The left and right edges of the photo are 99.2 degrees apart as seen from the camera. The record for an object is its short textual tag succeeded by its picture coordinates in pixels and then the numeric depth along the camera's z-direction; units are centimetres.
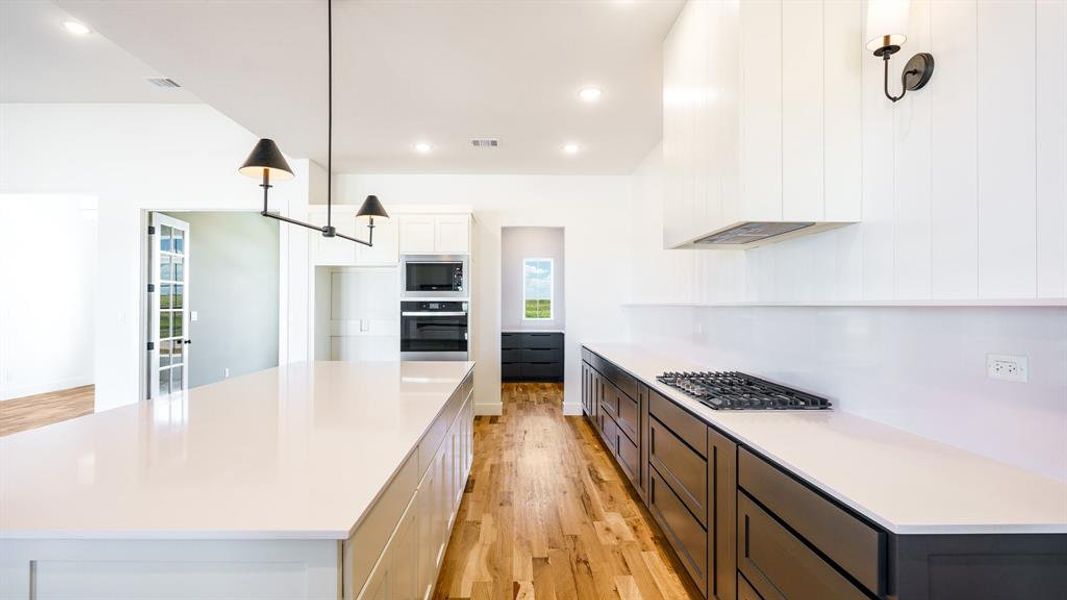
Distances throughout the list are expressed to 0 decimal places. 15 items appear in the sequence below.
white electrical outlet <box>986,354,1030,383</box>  120
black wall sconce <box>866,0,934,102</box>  143
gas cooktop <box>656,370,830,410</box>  188
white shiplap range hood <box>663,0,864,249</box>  170
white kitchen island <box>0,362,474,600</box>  87
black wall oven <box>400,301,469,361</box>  460
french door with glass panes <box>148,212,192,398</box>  462
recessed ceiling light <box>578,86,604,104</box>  313
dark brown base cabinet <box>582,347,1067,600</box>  96
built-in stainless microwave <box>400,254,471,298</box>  461
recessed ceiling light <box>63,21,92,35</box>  302
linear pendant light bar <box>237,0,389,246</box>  189
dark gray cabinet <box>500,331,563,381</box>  757
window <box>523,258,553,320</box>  826
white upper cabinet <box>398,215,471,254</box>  464
